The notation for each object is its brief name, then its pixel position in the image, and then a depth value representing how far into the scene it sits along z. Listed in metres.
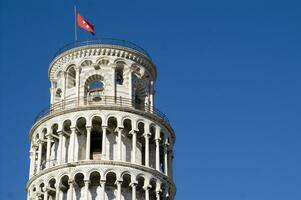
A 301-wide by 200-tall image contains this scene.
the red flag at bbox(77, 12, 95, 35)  64.75
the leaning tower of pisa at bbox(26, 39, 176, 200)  57.19
